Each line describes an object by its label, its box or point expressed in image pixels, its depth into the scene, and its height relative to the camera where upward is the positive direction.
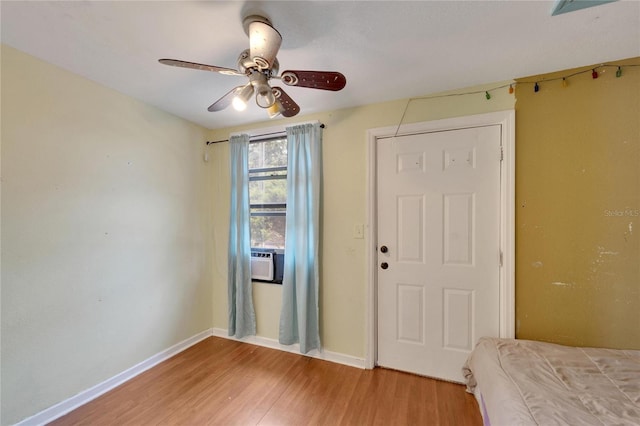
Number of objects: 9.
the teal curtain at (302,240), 2.33 -0.26
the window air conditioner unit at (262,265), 2.62 -0.57
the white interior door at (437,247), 1.92 -0.28
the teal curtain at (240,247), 2.65 -0.37
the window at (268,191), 2.65 +0.25
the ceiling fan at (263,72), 1.23 +0.76
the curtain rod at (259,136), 2.60 +0.86
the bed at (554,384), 1.07 -0.87
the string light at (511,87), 1.63 +0.98
